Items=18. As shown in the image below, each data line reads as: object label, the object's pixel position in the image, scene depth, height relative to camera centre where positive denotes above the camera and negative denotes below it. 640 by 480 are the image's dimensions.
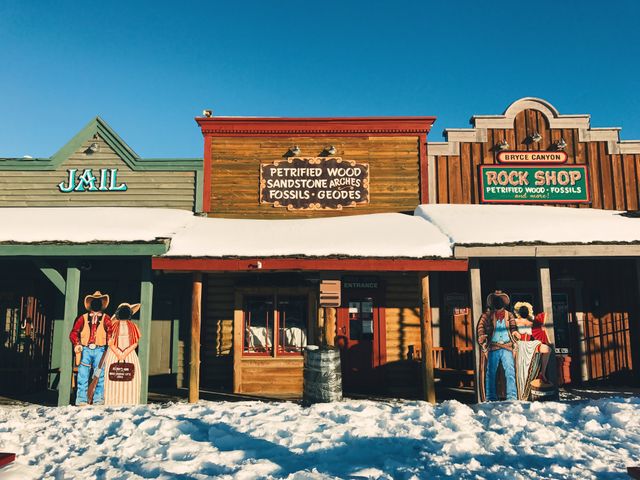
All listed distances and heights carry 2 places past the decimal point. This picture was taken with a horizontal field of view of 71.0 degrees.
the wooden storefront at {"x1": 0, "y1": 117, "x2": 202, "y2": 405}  8.39 +0.93
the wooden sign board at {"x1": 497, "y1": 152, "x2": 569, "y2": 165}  11.60 +3.65
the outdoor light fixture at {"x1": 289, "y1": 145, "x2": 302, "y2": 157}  11.72 +3.91
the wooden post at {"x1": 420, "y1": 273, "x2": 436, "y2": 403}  8.37 -0.78
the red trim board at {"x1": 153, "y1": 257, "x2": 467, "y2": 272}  8.23 +0.68
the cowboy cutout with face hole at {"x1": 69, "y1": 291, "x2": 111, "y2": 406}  8.23 -0.80
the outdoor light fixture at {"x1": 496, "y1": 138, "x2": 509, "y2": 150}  11.60 +3.97
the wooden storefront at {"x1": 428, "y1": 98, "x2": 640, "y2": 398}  9.18 +0.83
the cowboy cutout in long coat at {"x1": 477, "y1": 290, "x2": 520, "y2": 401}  8.20 -0.81
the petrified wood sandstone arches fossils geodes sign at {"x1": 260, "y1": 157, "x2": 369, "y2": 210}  11.55 +2.99
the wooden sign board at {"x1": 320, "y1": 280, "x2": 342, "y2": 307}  8.38 +0.13
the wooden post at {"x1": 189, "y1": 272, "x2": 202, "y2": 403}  8.41 -0.69
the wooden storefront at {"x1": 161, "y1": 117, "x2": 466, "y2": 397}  9.87 +0.57
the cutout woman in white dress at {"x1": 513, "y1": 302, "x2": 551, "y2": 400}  8.18 -1.04
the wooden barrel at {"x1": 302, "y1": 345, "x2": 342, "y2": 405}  7.87 -1.32
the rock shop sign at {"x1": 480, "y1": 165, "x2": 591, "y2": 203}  11.49 +2.94
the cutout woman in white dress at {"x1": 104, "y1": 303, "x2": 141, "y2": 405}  8.25 -0.99
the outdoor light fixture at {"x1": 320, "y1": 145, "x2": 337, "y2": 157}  11.71 +3.89
